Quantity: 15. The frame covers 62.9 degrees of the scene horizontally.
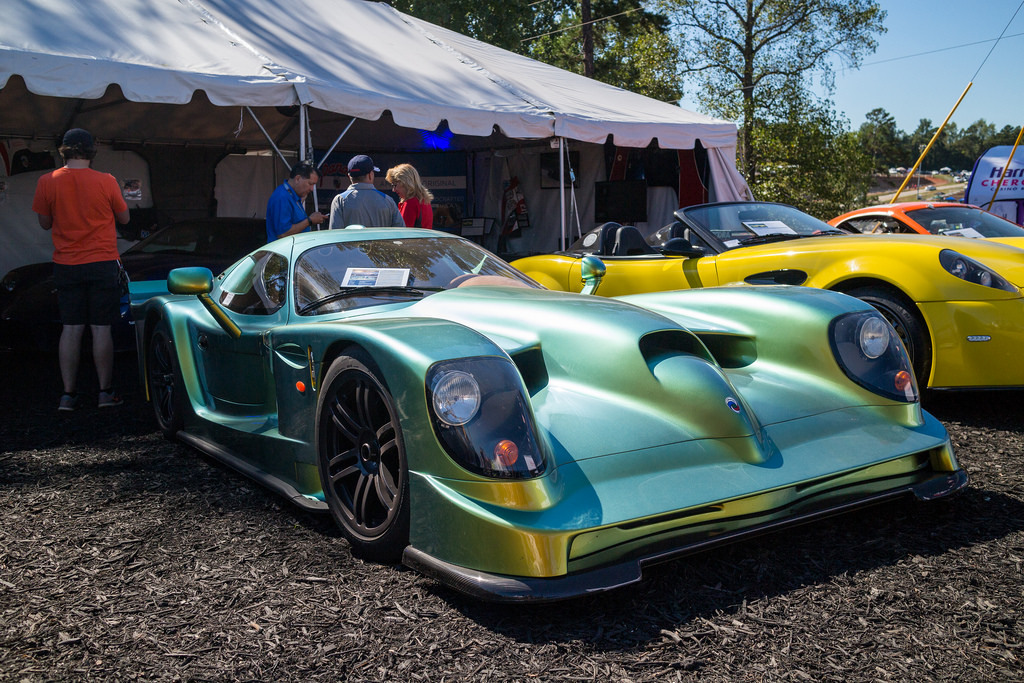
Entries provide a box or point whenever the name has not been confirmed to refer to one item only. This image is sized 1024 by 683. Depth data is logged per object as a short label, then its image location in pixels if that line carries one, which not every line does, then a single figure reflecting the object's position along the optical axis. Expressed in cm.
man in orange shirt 533
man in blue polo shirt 654
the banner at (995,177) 1291
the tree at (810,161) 2445
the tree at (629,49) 2739
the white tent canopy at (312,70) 645
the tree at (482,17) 2755
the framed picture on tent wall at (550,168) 1356
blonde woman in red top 667
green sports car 221
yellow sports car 425
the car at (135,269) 716
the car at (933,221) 697
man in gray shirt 584
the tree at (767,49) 2622
